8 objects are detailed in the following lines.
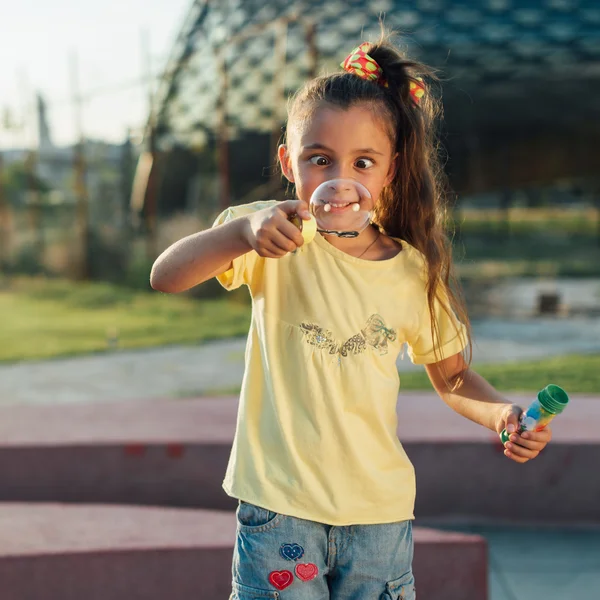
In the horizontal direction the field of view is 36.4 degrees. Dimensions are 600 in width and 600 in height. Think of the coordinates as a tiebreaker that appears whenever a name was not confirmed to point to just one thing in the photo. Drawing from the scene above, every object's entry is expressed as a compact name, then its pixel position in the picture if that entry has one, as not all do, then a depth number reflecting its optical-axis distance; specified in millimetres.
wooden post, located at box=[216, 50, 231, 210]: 10289
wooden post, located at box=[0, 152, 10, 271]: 13938
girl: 1630
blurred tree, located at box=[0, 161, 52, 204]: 14023
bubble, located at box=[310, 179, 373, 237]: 1498
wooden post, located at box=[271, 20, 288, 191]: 9922
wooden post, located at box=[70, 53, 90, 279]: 12539
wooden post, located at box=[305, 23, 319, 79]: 9141
